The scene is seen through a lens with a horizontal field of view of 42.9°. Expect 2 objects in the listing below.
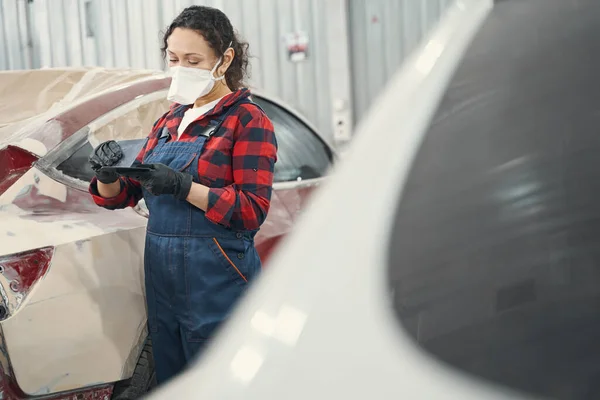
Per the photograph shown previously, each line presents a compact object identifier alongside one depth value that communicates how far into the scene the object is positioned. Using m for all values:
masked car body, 1.91
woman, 2.04
